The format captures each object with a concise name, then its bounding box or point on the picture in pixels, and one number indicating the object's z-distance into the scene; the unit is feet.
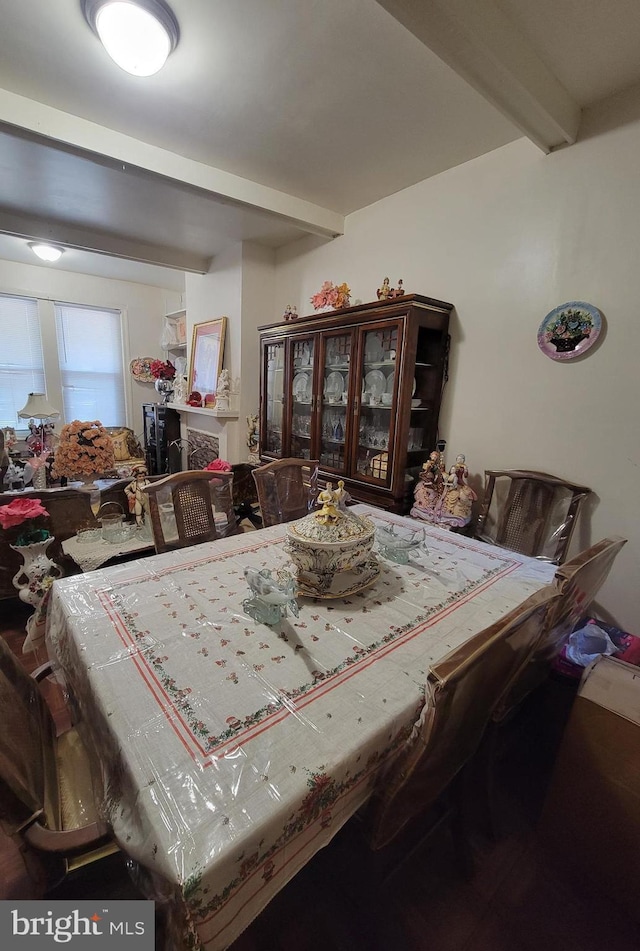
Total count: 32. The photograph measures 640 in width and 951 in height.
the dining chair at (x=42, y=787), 2.19
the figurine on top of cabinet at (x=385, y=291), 7.52
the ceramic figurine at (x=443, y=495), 6.79
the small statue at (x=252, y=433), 11.98
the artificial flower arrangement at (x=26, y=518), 5.26
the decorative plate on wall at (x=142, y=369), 17.57
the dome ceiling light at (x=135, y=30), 4.34
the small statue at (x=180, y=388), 14.20
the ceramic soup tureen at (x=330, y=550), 3.71
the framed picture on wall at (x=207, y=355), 12.25
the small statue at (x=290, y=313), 10.12
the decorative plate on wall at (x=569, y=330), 5.81
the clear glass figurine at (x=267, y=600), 3.33
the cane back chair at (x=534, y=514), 5.95
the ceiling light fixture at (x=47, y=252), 11.93
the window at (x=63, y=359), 15.08
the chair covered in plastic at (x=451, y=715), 2.14
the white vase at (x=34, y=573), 5.65
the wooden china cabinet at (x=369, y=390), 7.14
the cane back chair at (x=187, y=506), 5.19
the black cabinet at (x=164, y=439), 15.02
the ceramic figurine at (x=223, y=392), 11.90
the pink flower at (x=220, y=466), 6.70
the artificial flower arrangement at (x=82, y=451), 6.50
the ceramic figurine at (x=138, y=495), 7.02
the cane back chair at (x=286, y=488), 6.31
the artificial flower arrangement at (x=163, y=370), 16.63
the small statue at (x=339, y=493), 4.10
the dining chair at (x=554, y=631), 3.10
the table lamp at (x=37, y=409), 12.37
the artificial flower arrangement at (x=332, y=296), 8.91
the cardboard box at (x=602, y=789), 3.23
